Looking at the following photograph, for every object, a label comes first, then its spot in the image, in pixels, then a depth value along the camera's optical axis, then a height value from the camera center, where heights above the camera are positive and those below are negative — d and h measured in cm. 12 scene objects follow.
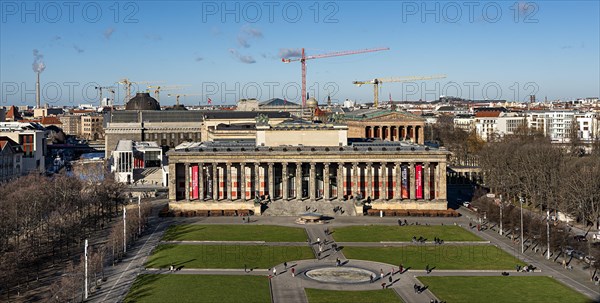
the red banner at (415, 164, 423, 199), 13600 -761
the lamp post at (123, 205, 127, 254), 9675 -1242
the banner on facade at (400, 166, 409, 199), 13638 -786
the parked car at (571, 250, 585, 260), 9350 -1509
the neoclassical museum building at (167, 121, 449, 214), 13612 -657
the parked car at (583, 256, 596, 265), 8572 -1463
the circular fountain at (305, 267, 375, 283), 8256 -1554
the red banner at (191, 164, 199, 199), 13675 -840
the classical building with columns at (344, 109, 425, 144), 19675 +350
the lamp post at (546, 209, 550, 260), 9331 -1276
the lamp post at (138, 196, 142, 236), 11073 -1193
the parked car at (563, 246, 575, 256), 9544 -1475
